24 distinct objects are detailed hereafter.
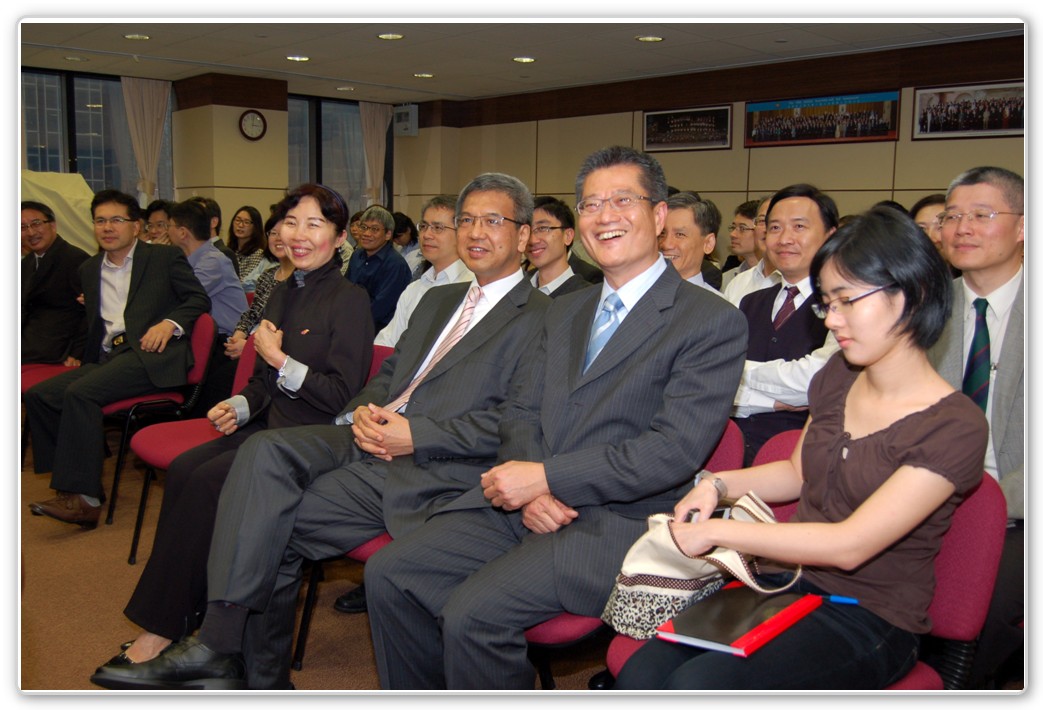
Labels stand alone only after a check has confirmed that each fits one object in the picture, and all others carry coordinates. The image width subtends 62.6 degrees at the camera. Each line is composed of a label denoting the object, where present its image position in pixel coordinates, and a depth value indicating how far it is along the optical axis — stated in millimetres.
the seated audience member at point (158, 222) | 6703
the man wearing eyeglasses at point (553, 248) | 3965
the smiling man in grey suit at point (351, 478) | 2322
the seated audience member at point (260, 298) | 4109
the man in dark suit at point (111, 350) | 3801
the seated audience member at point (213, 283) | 4223
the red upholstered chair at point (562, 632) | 1935
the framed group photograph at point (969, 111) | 7770
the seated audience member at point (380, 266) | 5734
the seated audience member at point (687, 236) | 3691
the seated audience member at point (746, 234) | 5258
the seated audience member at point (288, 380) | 2527
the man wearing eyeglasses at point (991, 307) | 2203
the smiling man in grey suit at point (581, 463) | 1921
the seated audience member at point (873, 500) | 1525
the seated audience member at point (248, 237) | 6984
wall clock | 11086
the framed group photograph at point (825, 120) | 8672
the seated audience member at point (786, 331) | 2703
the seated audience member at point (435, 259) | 4070
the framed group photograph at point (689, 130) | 9953
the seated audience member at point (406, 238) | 7879
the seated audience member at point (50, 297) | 4727
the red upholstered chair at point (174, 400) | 3928
